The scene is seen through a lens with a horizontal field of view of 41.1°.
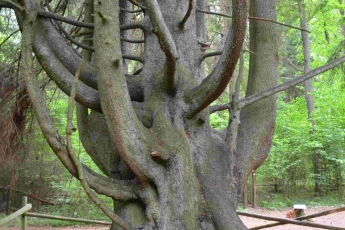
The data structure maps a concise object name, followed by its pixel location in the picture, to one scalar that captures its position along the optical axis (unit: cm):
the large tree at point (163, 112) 363
